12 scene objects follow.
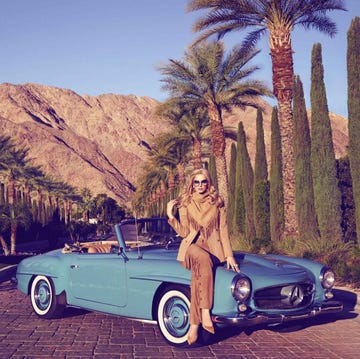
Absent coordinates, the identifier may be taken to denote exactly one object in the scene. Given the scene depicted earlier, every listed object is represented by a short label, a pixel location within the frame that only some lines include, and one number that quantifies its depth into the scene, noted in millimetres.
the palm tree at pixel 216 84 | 25594
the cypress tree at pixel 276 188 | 22516
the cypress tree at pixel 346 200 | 20172
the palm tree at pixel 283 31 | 18547
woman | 5367
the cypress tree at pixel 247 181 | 27766
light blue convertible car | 5418
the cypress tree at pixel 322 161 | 17000
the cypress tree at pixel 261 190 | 26031
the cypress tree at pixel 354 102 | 15562
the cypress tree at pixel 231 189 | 31078
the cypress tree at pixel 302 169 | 18703
